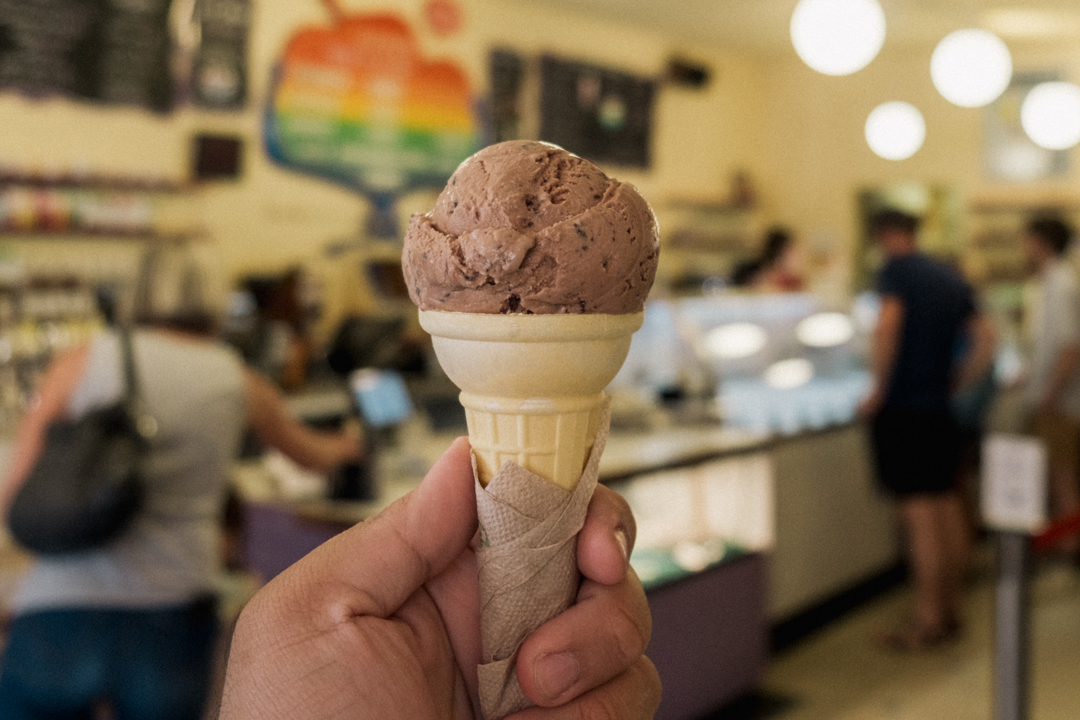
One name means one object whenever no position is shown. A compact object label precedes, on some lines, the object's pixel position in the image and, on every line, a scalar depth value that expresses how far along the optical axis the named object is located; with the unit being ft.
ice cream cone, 2.47
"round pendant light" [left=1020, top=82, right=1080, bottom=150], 18.44
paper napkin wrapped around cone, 2.55
